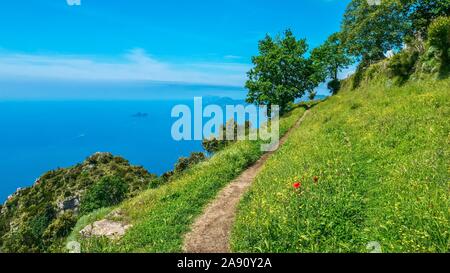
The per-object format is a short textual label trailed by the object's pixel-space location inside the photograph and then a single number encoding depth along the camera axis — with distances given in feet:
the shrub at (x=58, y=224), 198.99
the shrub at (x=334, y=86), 207.19
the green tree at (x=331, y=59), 189.49
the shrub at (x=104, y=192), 151.78
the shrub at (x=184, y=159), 167.51
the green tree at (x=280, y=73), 177.17
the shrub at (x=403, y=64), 107.86
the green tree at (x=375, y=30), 149.38
